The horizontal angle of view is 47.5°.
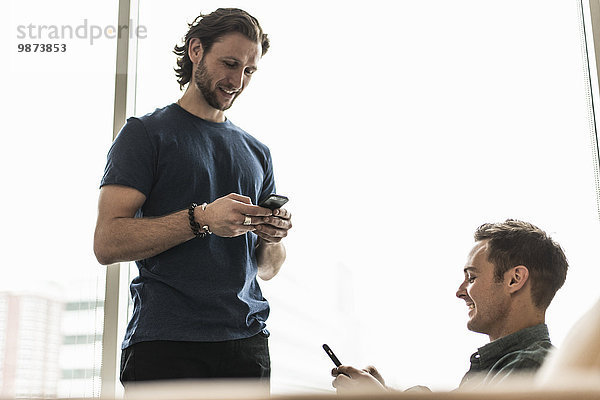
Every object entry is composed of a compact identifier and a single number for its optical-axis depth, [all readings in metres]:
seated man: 1.59
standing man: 1.63
